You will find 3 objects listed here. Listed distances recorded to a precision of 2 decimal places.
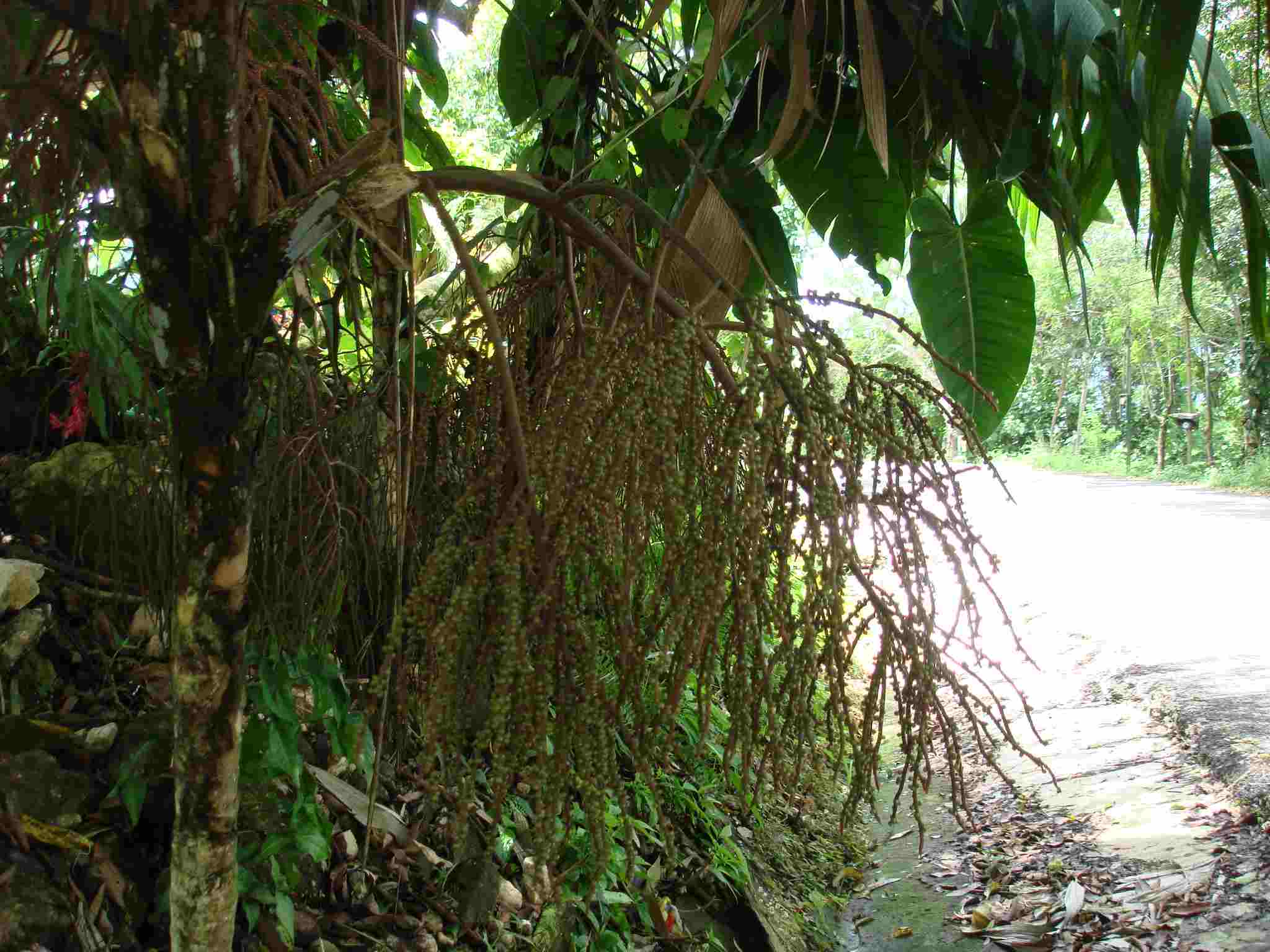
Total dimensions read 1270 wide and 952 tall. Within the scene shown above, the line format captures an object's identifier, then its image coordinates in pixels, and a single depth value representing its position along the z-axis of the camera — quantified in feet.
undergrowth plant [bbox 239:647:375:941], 5.69
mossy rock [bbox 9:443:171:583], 5.37
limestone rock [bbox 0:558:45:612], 6.14
